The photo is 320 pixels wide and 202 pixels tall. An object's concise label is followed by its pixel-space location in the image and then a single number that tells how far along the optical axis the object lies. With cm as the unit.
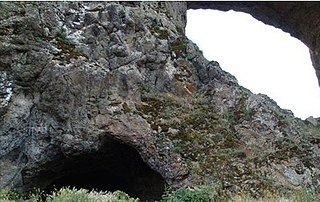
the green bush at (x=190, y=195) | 1105
